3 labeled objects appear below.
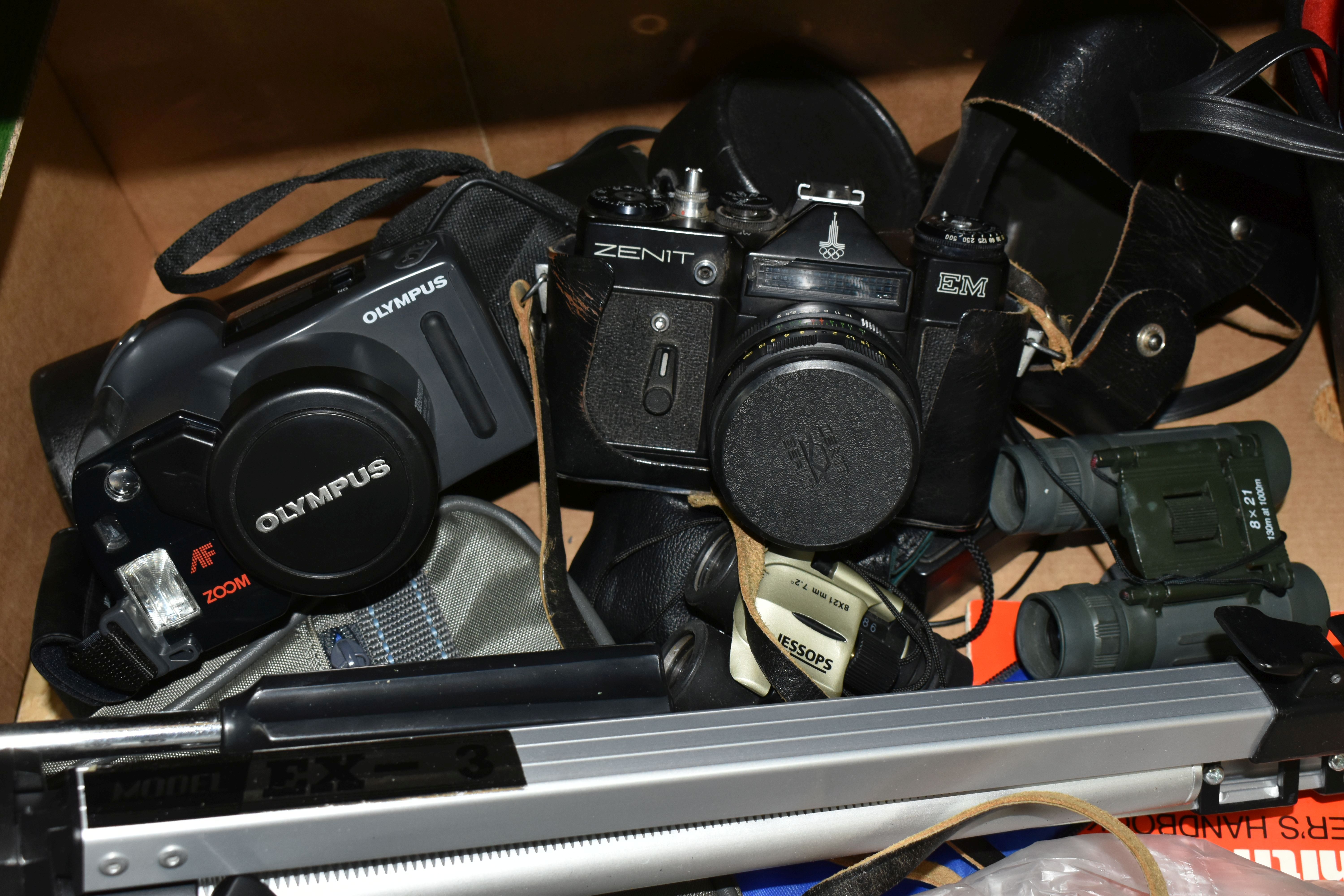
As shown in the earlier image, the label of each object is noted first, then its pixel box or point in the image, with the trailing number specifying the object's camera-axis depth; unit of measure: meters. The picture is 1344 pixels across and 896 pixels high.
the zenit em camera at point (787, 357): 0.67
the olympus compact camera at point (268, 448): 0.66
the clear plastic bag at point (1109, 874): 0.66
